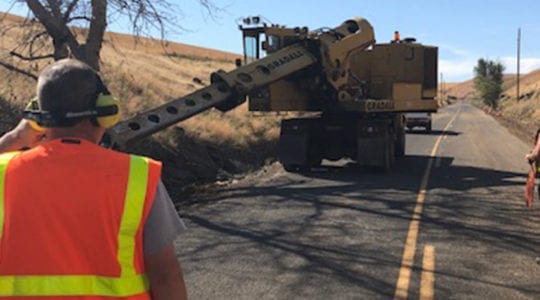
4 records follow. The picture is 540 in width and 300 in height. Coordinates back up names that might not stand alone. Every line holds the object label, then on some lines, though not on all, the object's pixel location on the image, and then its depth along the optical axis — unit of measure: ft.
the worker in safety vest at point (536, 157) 23.20
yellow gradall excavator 41.50
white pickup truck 100.27
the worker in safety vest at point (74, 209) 6.45
